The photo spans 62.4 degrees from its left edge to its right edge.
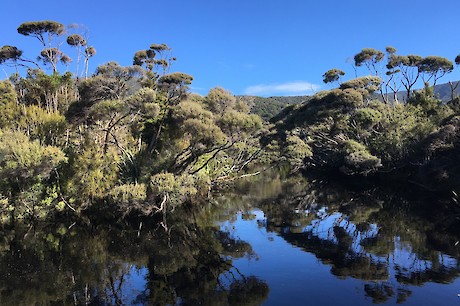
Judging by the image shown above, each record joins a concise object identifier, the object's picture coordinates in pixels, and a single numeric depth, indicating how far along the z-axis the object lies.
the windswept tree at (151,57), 61.06
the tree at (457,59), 56.50
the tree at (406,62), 63.47
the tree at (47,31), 41.30
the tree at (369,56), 66.19
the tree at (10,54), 40.97
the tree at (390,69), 65.44
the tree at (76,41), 45.19
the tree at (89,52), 46.67
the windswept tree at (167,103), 30.83
